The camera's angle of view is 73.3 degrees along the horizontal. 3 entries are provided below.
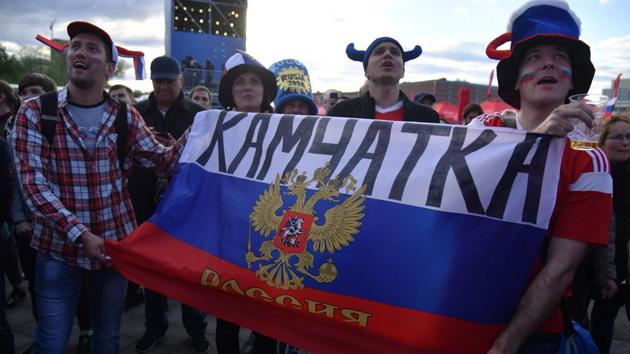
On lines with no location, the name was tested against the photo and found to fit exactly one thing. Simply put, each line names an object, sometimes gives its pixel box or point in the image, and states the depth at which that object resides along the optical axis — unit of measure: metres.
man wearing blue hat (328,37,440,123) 3.14
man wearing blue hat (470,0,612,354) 1.48
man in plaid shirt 2.20
